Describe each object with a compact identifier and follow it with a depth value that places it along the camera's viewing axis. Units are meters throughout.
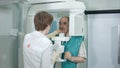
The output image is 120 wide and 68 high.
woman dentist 1.78
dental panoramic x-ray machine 2.31
